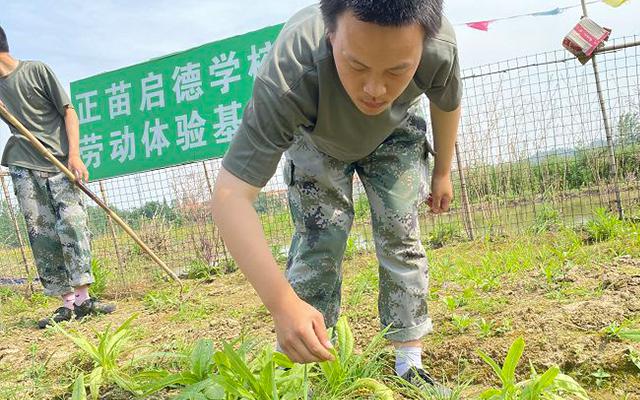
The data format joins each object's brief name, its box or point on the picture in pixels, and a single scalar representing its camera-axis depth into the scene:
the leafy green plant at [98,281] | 5.06
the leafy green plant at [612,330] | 1.83
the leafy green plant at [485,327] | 2.06
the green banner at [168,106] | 5.17
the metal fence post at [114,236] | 5.65
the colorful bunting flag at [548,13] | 5.28
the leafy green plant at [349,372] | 1.60
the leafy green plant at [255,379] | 1.42
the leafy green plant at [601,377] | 1.67
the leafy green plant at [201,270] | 5.57
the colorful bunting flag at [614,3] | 4.55
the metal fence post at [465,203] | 5.35
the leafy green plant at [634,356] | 1.66
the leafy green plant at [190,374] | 1.60
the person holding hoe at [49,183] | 3.66
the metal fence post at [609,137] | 4.87
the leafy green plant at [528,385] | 1.42
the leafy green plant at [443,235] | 5.54
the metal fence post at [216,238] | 5.52
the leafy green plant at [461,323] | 2.18
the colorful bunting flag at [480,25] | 5.36
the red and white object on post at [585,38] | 4.74
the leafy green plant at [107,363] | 1.76
